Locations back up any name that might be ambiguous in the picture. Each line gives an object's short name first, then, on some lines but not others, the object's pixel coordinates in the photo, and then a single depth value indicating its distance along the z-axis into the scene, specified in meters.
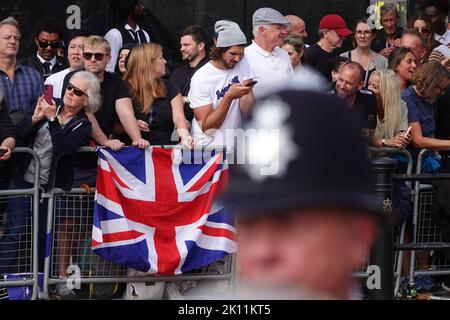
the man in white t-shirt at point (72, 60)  16.70
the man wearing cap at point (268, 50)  17.92
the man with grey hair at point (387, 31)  22.61
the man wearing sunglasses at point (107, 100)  16.28
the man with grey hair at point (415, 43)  21.19
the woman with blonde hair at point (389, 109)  17.70
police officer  3.42
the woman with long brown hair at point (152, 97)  16.64
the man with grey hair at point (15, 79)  16.56
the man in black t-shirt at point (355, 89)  17.11
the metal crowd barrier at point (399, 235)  17.25
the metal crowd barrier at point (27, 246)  15.67
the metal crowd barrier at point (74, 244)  15.96
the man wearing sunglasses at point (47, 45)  18.98
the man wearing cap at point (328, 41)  21.22
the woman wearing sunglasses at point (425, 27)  22.94
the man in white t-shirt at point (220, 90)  16.81
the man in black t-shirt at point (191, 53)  19.19
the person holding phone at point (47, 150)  15.77
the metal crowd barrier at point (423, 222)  17.50
